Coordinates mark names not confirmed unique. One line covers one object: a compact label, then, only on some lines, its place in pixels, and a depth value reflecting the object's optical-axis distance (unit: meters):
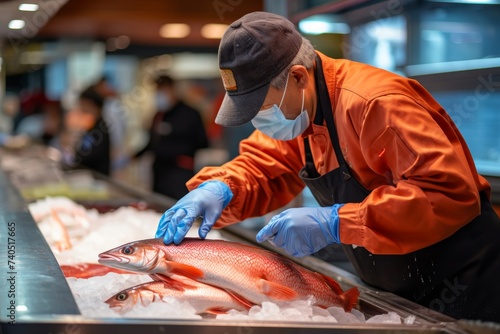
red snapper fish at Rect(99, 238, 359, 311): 1.76
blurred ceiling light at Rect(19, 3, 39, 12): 3.80
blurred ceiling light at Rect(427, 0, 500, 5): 3.58
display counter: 1.31
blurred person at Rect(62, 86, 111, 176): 7.08
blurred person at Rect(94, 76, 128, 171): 11.83
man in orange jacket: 1.67
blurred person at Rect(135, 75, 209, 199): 7.17
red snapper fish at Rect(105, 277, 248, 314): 1.68
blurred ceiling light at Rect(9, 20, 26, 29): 4.74
